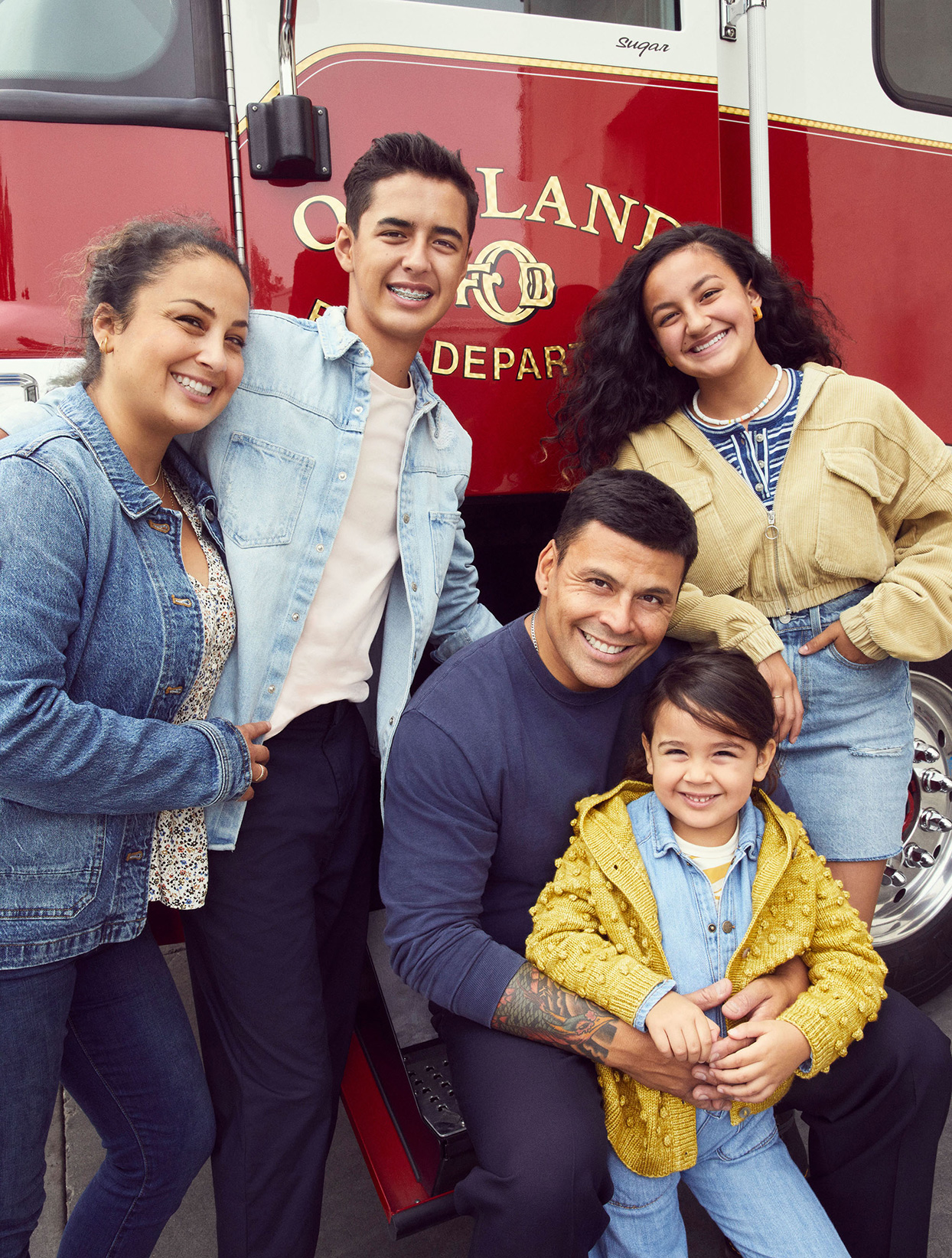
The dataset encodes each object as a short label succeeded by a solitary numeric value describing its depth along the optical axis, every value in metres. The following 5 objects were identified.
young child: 1.53
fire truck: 1.74
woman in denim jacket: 1.27
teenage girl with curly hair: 1.86
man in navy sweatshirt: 1.51
